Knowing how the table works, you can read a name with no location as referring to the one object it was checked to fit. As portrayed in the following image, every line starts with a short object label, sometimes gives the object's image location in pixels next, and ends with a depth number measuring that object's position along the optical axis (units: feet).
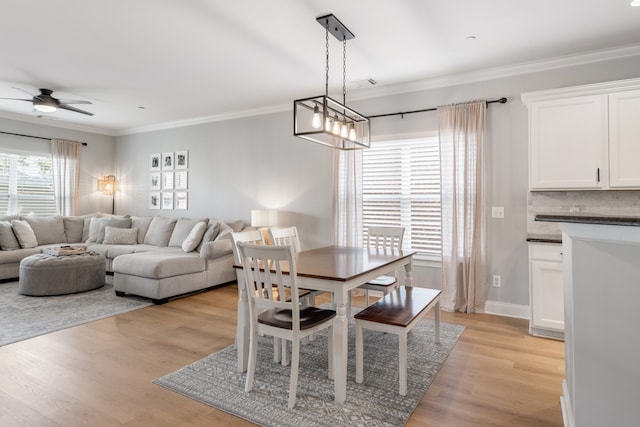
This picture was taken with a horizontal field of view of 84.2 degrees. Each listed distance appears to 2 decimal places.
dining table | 7.06
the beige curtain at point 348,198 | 15.34
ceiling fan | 14.78
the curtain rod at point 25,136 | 19.77
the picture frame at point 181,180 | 21.30
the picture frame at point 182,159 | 21.18
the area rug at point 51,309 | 11.06
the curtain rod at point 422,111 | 12.70
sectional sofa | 14.29
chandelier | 8.70
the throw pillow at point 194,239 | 16.65
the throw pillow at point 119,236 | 19.80
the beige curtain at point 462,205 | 12.98
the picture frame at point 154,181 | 22.62
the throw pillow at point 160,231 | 19.39
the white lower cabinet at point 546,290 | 10.48
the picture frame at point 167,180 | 22.04
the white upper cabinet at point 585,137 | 9.96
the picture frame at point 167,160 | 21.89
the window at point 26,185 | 19.94
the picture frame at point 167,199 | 22.02
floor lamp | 23.86
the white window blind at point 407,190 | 14.23
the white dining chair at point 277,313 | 6.87
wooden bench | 7.43
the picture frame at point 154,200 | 22.62
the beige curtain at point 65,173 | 21.63
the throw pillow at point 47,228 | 19.36
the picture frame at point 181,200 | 21.39
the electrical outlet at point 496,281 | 12.94
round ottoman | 14.57
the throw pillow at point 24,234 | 18.01
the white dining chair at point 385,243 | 10.98
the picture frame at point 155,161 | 22.49
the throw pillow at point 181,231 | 18.60
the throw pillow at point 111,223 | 20.63
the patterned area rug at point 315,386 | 6.58
